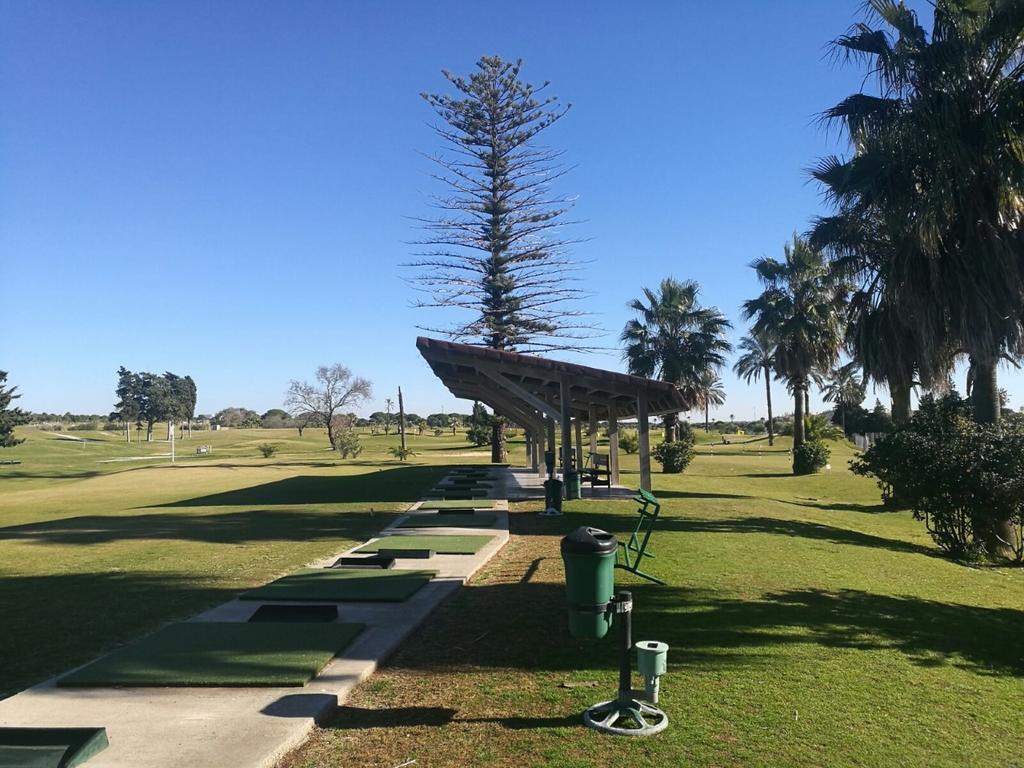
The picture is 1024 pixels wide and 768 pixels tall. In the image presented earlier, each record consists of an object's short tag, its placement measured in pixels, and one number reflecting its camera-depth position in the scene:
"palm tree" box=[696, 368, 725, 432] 38.03
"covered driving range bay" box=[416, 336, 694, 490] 16.42
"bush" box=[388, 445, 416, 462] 42.41
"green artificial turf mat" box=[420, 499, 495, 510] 16.47
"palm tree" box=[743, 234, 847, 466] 30.27
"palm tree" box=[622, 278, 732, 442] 37.47
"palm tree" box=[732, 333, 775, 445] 65.38
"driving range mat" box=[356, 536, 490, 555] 10.45
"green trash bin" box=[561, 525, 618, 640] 4.23
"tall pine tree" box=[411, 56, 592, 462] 38.53
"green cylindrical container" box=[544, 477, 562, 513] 14.80
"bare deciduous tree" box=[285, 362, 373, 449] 68.06
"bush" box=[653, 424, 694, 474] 32.22
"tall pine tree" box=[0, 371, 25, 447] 52.22
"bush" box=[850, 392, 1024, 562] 11.81
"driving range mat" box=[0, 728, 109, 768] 3.48
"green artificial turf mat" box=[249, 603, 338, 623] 6.53
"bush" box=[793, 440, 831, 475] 32.44
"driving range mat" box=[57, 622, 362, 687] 4.89
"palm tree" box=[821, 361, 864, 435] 72.22
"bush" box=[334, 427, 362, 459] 48.94
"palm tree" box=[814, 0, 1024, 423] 12.23
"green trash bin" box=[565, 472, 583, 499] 16.81
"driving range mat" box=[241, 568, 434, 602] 7.45
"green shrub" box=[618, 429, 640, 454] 44.78
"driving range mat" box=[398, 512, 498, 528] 13.32
